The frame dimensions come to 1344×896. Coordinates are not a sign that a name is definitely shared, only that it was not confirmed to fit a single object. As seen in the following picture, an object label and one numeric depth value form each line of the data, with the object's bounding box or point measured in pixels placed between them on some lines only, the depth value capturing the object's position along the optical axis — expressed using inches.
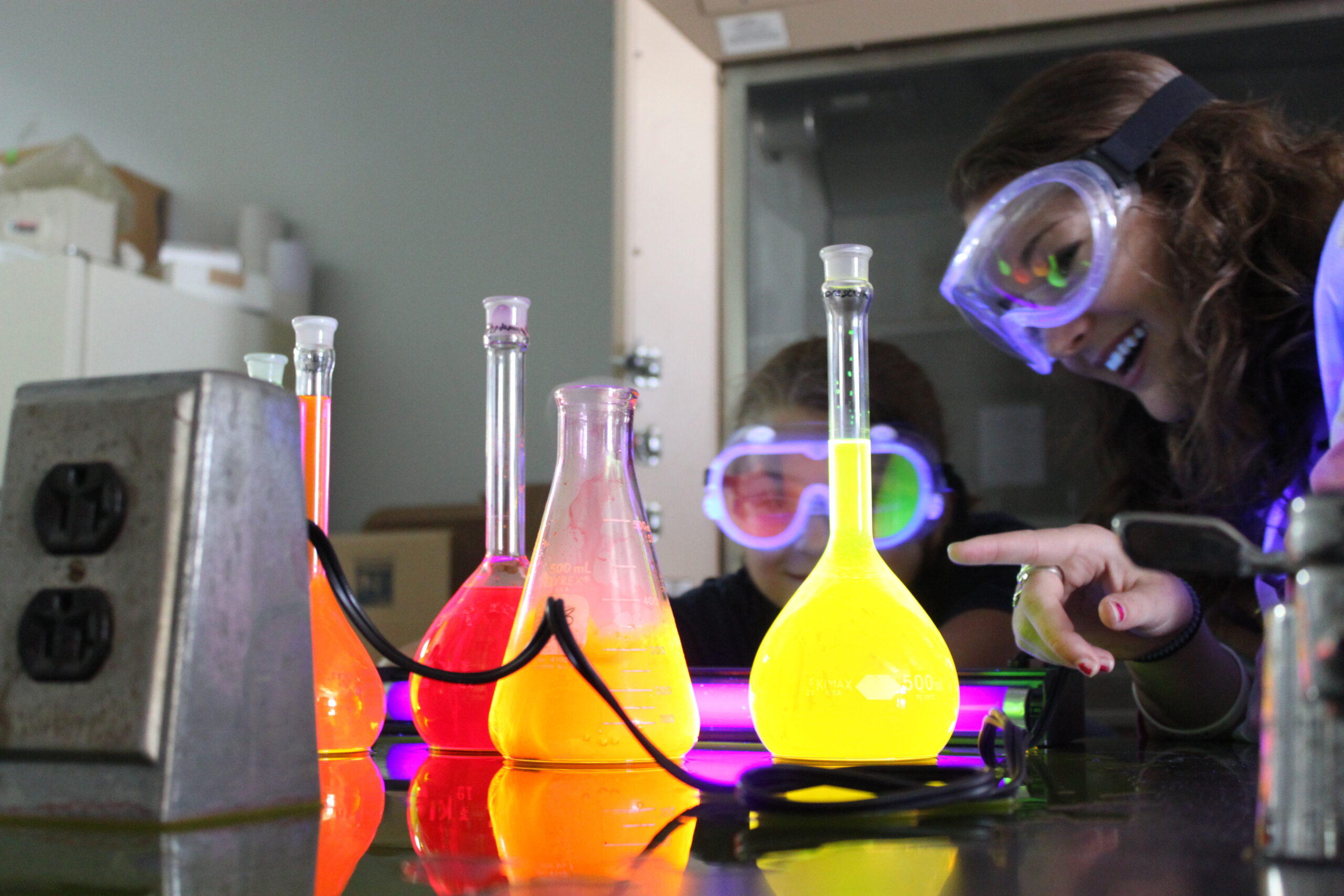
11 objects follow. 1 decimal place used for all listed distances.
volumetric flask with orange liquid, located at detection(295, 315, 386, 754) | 24.1
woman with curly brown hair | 47.2
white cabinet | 104.1
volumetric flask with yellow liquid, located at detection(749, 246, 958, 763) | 20.6
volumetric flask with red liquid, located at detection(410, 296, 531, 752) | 24.7
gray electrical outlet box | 16.4
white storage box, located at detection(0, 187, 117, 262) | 110.4
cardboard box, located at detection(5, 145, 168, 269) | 126.6
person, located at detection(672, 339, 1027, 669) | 61.9
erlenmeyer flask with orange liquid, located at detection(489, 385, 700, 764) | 21.6
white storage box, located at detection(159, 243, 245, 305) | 117.0
